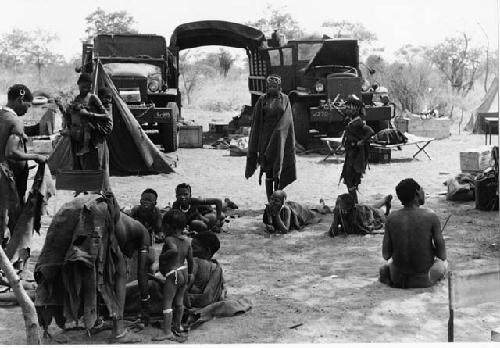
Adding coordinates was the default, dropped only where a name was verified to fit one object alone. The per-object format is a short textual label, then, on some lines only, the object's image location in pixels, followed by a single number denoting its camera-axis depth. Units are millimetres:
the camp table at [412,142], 13578
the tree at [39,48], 40438
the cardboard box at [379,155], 13330
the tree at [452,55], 28706
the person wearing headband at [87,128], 7766
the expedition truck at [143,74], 14180
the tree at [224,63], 37656
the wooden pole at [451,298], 3543
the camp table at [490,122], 13502
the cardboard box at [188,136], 16344
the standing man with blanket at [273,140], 8492
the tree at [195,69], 35206
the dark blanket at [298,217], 7957
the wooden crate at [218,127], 19594
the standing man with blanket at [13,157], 5691
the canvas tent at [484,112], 18281
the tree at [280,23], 42812
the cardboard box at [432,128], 17750
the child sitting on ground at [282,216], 7789
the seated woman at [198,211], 6992
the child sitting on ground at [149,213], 6195
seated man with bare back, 5441
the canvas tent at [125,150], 11703
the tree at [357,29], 46344
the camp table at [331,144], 13797
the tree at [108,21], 33216
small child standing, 4531
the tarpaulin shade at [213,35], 18391
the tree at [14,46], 40312
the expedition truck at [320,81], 14875
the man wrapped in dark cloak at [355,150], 8094
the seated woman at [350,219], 7602
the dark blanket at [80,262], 4258
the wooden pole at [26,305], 3838
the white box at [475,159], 10648
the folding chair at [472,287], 3553
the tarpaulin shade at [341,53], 16359
